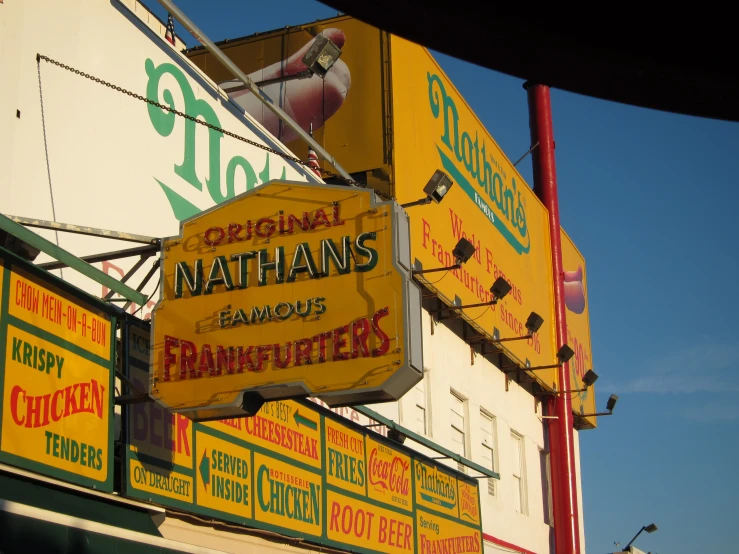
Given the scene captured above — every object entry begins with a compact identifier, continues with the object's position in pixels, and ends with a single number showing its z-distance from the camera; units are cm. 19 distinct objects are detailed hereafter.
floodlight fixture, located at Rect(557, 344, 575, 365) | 2557
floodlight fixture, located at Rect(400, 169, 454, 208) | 1412
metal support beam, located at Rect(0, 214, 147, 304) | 786
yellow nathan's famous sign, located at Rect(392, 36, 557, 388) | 1942
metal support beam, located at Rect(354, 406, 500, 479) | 1367
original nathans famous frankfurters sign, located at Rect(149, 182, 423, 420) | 869
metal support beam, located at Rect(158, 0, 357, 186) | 1327
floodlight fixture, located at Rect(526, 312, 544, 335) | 2373
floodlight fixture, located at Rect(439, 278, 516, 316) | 2147
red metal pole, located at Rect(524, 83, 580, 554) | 2558
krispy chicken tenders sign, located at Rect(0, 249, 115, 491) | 798
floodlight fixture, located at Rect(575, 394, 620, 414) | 2929
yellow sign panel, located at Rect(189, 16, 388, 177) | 1927
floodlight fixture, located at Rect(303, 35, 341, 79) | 1436
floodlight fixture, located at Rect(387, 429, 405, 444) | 1560
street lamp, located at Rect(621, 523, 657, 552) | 3344
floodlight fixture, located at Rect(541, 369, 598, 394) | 2767
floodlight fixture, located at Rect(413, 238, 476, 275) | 1886
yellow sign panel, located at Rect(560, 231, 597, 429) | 2939
